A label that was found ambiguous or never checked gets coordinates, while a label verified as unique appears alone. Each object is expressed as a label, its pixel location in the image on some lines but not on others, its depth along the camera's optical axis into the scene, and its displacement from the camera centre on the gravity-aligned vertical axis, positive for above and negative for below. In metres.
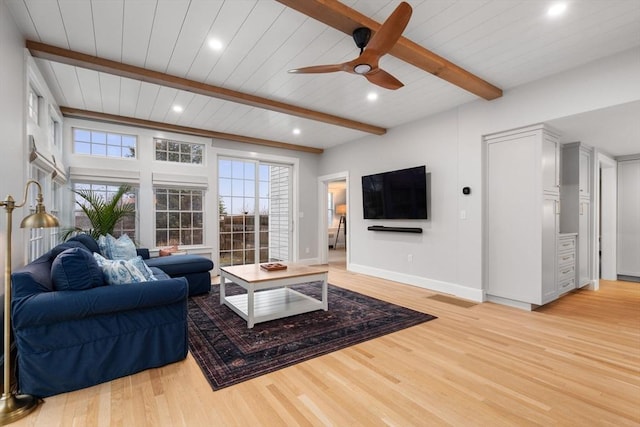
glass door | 5.93 +0.04
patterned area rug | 2.31 -1.16
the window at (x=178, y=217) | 5.21 -0.06
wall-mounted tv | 4.70 +0.32
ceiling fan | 1.86 +1.19
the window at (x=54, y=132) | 3.90 +1.13
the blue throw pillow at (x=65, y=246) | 2.68 -0.31
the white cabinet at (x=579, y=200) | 4.42 +0.18
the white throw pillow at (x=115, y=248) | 3.73 -0.44
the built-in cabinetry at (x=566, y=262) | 4.04 -0.70
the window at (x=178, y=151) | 5.26 +1.12
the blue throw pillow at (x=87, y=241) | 3.32 -0.31
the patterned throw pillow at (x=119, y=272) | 2.26 -0.46
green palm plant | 4.23 +0.01
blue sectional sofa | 1.87 -0.76
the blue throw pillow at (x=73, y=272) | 2.01 -0.40
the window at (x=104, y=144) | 4.59 +1.11
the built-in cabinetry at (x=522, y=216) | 3.55 -0.05
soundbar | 4.80 -0.28
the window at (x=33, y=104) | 2.96 +1.16
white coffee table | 3.13 -1.04
